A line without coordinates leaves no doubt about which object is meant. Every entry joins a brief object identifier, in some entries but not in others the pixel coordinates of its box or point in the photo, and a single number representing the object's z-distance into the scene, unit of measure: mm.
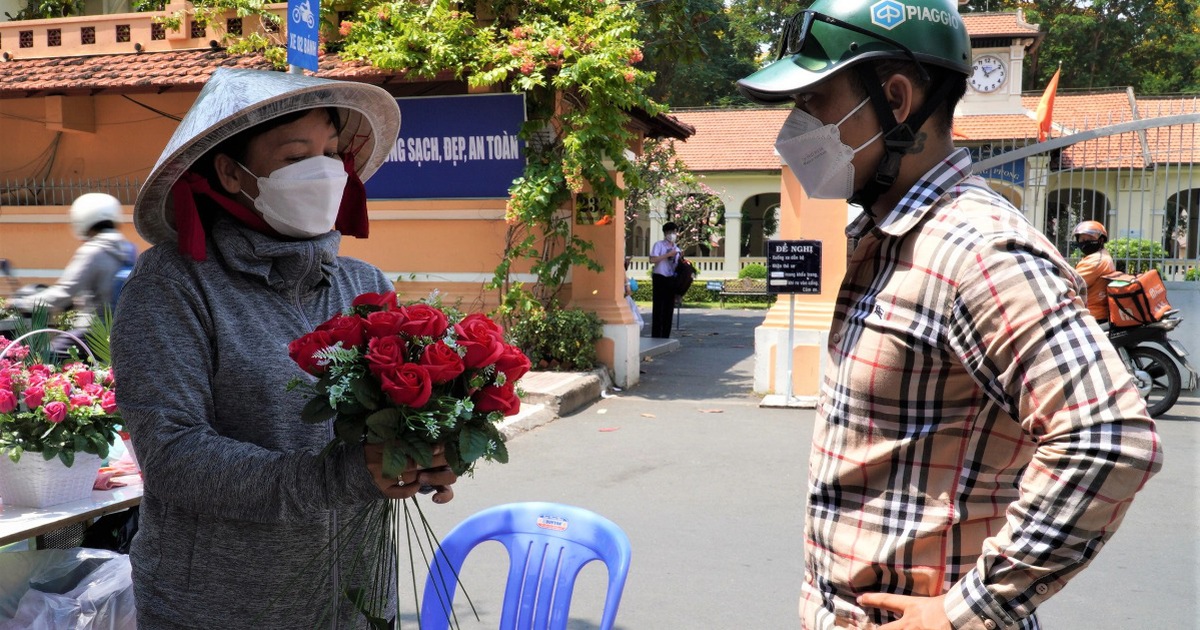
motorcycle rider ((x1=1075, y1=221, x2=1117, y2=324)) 9195
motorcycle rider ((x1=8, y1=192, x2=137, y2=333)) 6180
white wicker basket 3053
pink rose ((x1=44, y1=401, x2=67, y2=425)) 3105
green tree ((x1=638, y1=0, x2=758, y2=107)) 29330
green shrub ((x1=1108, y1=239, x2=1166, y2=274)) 9102
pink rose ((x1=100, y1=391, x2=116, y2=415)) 3254
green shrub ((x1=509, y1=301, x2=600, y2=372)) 9750
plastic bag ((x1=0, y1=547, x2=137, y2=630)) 3047
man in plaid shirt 1326
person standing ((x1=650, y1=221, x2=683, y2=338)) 14641
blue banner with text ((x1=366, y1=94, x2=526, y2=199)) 9828
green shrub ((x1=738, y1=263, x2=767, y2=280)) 28630
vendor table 2898
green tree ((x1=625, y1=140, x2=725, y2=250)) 19281
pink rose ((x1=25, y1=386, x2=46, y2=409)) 3141
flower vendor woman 1780
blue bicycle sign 4395
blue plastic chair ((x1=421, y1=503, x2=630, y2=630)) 2881
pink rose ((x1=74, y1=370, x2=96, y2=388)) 3373
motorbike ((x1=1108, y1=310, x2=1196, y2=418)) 9070
